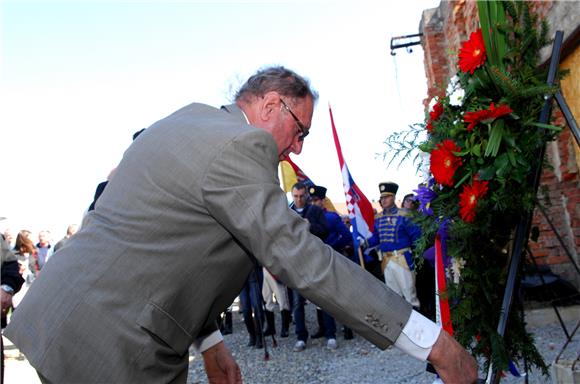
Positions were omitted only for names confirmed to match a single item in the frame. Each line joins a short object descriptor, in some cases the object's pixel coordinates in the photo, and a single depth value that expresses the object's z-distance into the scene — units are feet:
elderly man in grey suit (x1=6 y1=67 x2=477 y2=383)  5.48
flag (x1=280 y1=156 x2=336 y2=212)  30.32
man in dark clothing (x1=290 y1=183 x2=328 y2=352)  26.43
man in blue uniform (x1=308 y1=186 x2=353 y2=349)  26.21
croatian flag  27.43
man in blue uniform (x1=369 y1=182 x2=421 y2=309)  27.89
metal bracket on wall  38.55
